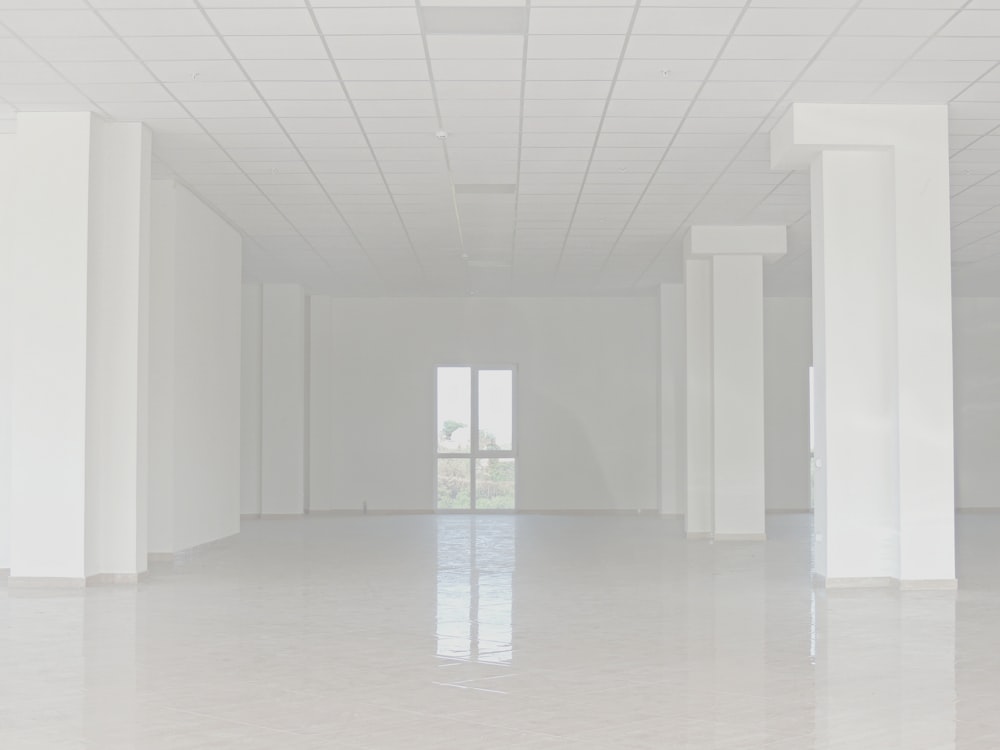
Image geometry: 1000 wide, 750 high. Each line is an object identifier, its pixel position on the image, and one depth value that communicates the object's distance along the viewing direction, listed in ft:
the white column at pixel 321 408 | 71.82
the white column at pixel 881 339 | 33.09
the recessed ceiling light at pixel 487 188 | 42.93
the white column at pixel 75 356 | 33.65
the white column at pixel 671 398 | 68.08
